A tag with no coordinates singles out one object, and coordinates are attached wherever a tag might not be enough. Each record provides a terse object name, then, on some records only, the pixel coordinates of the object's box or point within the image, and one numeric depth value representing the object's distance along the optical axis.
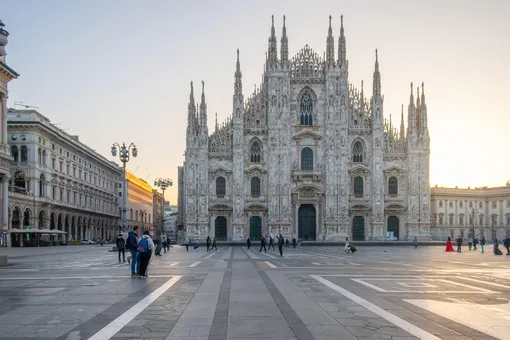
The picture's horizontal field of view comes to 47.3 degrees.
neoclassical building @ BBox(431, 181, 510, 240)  99.19
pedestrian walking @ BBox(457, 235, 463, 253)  43.34
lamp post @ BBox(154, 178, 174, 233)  65.31
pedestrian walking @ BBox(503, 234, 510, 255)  38.88
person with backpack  17.45
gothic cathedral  65.88
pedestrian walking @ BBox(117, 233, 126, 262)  28.50
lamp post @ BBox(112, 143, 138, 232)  43.50
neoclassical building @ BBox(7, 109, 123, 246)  62.78
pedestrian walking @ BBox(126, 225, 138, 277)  18.20
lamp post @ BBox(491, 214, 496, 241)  98.31
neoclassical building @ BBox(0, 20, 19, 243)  50.47
